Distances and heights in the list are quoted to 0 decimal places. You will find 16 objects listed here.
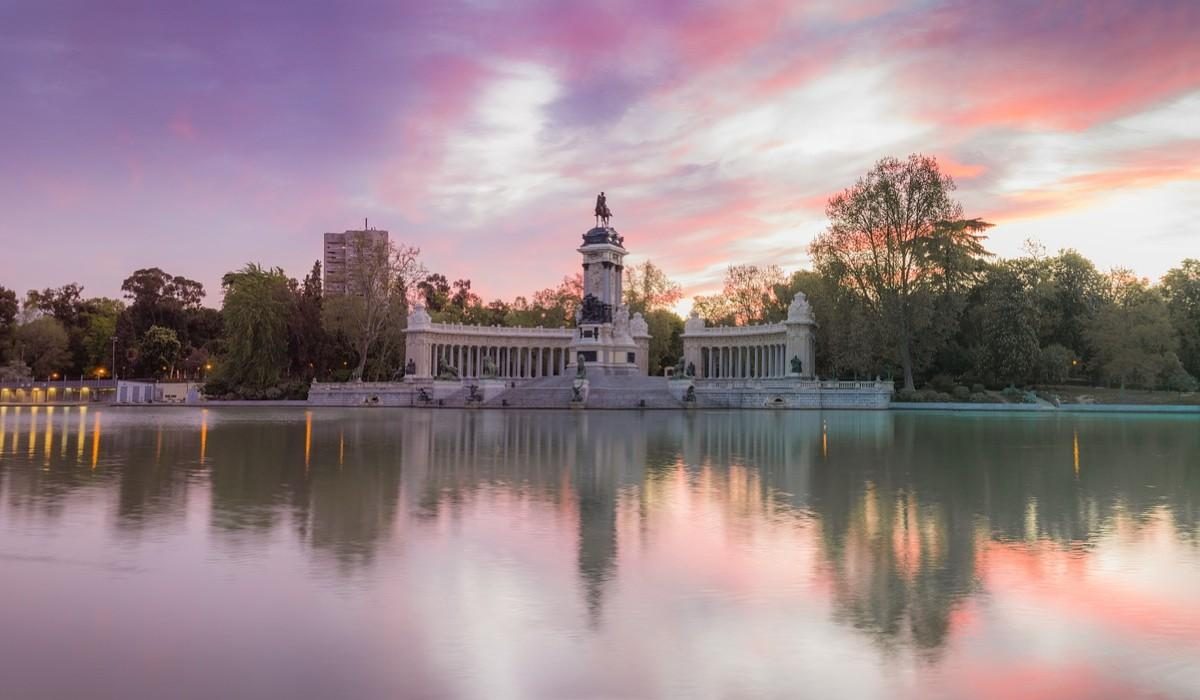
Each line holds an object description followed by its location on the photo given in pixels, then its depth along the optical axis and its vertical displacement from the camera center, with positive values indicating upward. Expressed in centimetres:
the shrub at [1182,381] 6681 +144
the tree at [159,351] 10744 +524
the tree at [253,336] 7781 +508
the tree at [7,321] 10469 +851
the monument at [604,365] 6381 +297
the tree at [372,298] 8100 +890
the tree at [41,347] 10662 +556
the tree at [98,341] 11362 +672
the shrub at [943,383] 6606 +118
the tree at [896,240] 6494 +1185
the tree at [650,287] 9710 +1197
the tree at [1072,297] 7556 +881
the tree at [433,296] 10642 +1228
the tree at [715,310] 10019 +1007
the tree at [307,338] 8244 +530
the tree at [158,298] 11325 +1287
